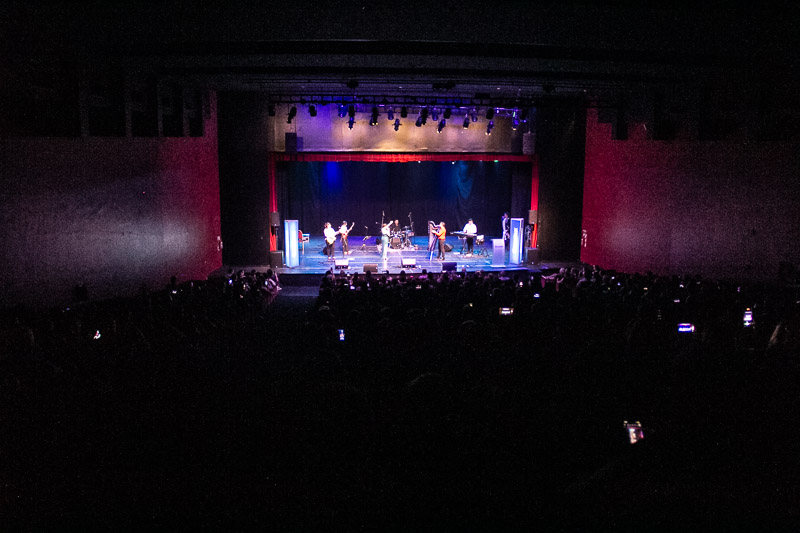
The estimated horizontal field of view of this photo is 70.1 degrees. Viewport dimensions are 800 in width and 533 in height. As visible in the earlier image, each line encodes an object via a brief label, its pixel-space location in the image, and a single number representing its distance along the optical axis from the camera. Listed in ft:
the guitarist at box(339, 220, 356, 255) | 61.82
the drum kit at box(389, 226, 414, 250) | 68.49
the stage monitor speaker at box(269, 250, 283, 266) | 57.16
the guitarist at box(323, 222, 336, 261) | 60.54
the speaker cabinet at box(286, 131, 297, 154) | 57.98
